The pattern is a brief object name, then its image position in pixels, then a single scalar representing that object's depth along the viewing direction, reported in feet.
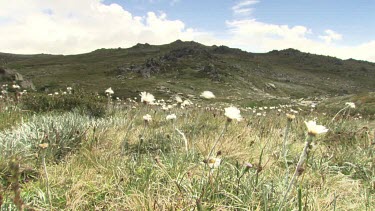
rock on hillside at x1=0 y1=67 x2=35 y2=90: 108.68
